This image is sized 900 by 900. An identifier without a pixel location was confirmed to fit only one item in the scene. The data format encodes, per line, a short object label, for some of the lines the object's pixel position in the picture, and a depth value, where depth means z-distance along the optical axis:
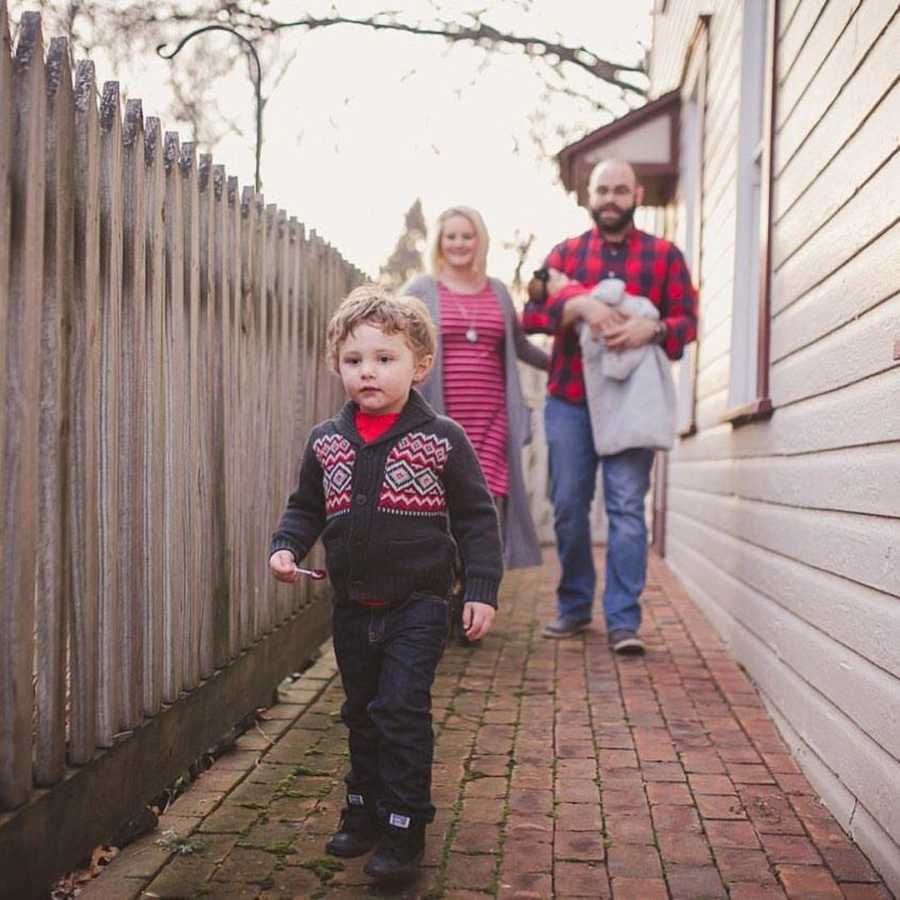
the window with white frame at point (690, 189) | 8.16
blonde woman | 5.62
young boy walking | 2.93
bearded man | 5.66
